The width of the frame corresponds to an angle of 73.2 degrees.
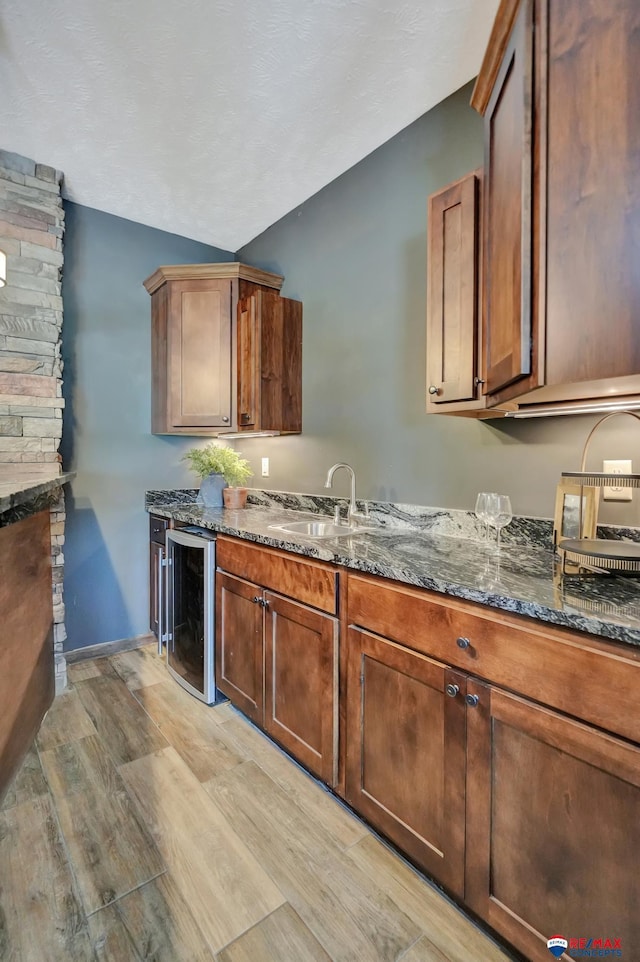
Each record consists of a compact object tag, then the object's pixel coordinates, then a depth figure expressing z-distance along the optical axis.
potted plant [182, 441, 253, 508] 2.73
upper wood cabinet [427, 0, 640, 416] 0.89
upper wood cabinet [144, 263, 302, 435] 2.59
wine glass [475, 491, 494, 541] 1.40
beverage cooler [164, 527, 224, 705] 2.12
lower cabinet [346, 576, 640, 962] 0.85
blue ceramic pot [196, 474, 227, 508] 2.78
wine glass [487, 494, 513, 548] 1.37
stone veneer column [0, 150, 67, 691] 2.26
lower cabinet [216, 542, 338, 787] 1.50
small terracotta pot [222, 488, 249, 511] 2.72
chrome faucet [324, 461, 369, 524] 2.12
